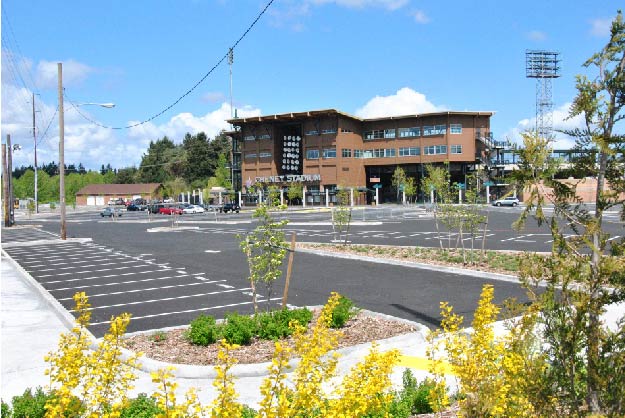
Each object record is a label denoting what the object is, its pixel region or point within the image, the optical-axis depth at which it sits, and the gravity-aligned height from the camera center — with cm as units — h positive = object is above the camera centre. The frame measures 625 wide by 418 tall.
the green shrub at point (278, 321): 850 -207
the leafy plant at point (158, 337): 876 -231
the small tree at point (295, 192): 8075 -3
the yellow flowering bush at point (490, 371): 362 -132
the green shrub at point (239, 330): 812 -207
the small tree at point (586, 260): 354 -48
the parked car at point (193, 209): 7738 -226
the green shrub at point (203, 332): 832 -212
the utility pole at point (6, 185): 4803 +94
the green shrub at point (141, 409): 530 -211
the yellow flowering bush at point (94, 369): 356 -123
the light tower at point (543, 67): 9275 +2059
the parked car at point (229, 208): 7544 -212
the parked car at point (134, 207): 9238 -222
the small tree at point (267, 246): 959 -95
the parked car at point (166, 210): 7571 -232
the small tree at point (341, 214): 2536 -105
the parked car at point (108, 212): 6994 -229
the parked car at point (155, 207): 7819 -193
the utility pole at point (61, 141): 3003 +298
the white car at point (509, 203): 7096 -185
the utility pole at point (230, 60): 5404 +1336
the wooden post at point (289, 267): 956 -138
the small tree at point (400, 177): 8036 +198
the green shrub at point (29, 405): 550 -213
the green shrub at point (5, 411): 551 -217
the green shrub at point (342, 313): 919 -207
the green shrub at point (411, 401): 522 -211
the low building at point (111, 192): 13275 +48
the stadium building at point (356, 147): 7962 +672
